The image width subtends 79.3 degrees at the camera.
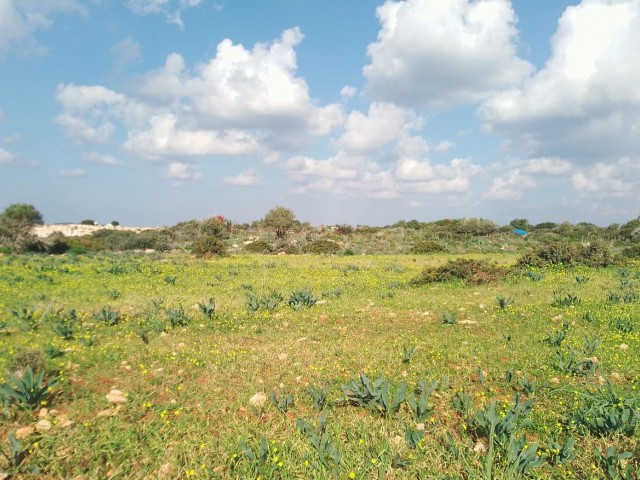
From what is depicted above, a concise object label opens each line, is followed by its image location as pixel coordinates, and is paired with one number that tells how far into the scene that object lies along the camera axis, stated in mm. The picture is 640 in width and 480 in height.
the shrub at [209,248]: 27500
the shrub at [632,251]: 22162
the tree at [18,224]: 34688
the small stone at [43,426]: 3875
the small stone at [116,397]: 4523
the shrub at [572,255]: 17062
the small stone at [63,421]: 3973
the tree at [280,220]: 46156
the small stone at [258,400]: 4537
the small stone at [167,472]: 3412
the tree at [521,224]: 59491
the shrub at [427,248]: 31894
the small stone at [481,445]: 3615
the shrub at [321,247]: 34594
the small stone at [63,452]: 3608
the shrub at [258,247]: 35719
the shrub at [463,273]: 13804
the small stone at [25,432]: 3764
